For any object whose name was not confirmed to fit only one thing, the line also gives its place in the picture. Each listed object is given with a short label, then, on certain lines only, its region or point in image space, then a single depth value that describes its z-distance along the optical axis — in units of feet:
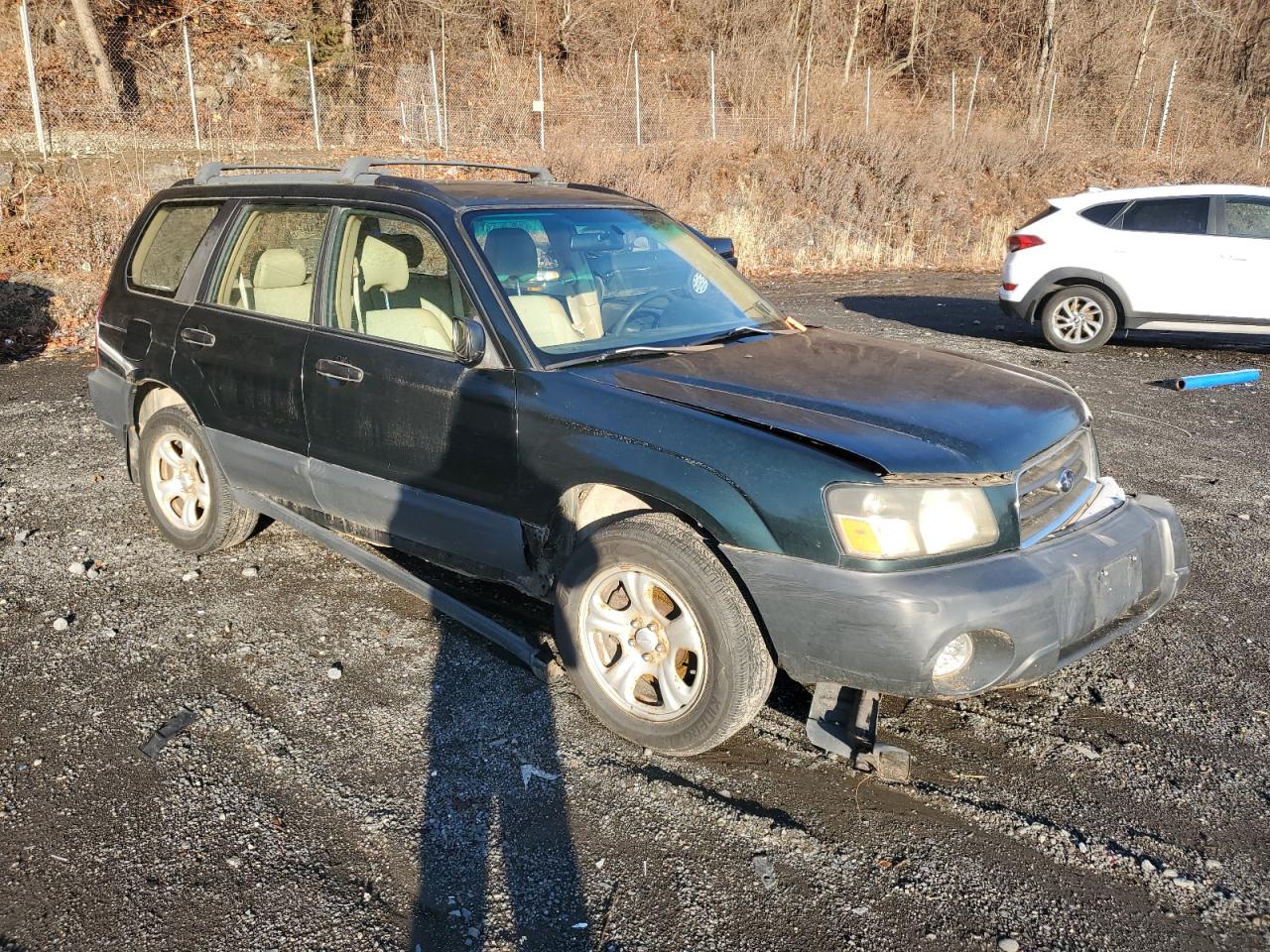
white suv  34.53
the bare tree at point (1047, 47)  106.93
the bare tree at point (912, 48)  114.01
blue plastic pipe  29.78
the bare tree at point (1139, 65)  100.32
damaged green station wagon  9.87
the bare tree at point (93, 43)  71.97
